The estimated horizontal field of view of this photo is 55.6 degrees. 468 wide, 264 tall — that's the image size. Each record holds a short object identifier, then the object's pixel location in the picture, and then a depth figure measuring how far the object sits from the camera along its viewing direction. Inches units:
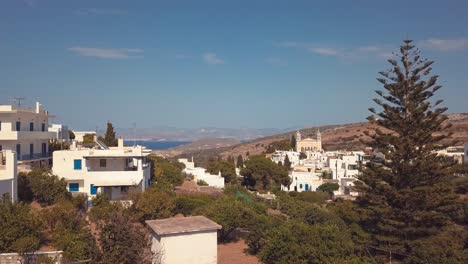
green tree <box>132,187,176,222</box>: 637.3
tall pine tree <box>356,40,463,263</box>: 661.9
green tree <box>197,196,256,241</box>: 616.4
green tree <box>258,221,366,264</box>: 485.1
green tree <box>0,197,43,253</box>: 450.0
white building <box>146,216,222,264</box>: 477.1
